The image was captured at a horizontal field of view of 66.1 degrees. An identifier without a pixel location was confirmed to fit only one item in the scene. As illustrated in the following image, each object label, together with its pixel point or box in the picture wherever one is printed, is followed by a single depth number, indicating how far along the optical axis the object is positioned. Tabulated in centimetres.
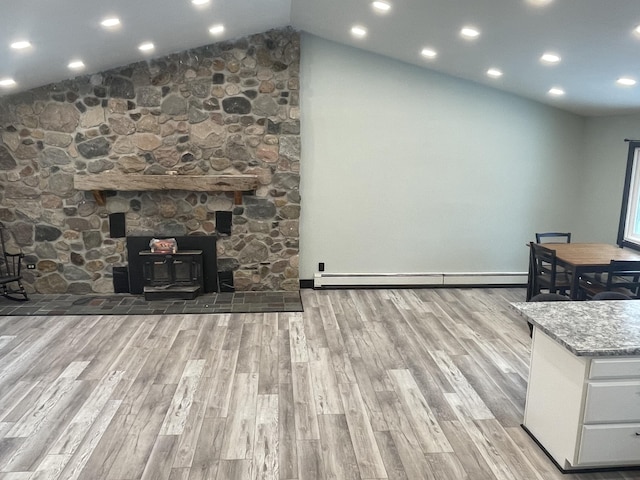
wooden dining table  459
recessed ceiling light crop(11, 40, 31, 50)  389
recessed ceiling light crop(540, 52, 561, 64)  397
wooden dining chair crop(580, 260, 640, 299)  439
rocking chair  559
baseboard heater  628
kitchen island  269
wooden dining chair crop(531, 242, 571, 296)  486
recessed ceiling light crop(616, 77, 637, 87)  414
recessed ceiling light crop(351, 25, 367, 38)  482
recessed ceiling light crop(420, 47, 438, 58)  492
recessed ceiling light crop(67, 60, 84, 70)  487
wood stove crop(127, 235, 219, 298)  579
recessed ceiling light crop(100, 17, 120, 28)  384
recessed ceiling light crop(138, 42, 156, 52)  486
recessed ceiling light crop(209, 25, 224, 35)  488
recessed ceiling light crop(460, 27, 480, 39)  385
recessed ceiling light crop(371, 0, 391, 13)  378
